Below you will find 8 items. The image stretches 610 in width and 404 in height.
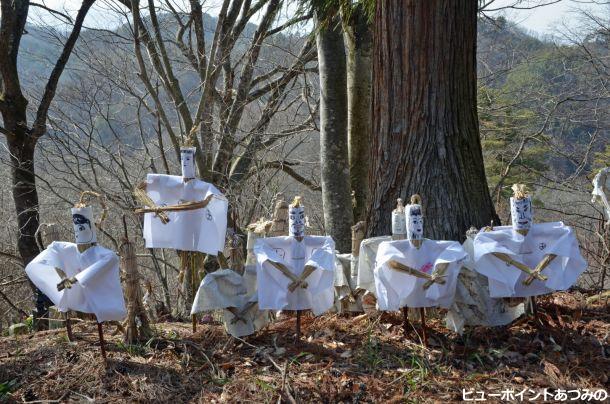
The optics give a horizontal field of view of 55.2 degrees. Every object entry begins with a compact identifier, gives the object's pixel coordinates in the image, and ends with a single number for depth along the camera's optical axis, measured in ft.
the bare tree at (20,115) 26.63
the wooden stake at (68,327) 13.29
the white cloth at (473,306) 12.66
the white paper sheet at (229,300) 13.04
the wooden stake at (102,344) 12.21
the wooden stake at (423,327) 12.43
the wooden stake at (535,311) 12.71
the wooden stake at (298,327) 12.96
